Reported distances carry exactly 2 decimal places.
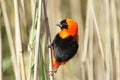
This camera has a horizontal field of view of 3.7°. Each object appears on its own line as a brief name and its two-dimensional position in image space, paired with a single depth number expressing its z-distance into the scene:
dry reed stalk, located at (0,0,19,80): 3.58
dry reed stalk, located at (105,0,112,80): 3.64
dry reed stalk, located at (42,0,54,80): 3.42
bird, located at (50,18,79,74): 3.50
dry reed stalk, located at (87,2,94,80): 3.70
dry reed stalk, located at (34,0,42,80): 3.42
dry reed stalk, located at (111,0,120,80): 3.66
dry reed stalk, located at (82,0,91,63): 3.66
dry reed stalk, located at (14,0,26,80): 3.44
